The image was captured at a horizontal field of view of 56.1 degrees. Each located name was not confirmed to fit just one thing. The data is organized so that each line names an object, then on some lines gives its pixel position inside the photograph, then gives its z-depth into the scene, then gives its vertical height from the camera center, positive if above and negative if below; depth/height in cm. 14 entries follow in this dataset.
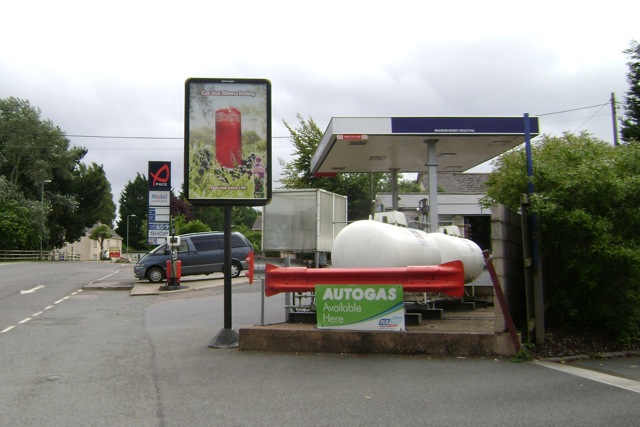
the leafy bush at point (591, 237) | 873 +6
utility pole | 2823 +626
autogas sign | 854 -92
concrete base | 827 -139
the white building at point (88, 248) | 9760 -25
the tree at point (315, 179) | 3528 +396
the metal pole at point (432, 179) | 1692 +181
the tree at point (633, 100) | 1977 +474
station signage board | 2328 +175
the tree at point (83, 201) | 6650 +517
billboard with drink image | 945 +167
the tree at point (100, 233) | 9031 +203
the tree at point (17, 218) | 5683 +277
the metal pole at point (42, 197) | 5882 +496
